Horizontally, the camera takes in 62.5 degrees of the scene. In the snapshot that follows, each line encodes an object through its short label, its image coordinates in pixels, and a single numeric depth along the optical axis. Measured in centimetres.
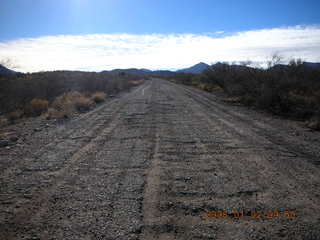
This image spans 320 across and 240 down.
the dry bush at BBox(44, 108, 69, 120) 1301
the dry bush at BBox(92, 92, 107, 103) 1955
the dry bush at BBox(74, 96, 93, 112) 1572
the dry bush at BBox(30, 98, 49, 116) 1582
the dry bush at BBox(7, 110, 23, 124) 1413
